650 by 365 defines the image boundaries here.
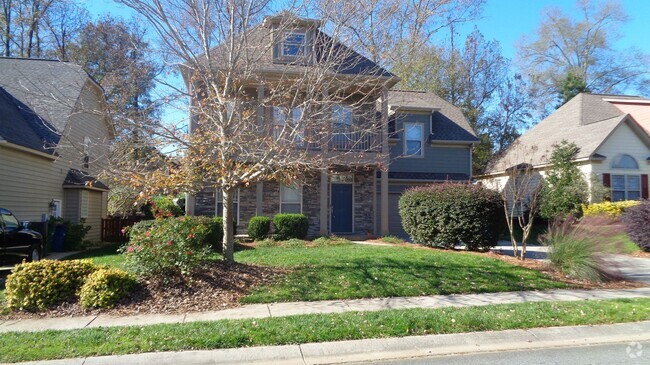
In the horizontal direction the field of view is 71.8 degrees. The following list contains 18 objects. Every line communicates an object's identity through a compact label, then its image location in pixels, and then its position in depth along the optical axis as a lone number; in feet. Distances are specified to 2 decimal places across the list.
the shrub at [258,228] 51.75
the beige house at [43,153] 46.70
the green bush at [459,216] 40.88
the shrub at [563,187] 62.49
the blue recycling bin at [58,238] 50.75
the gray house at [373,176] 55.77
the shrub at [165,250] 26.89
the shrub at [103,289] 24.22
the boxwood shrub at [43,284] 24.18
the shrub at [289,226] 51.75
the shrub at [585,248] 31.45
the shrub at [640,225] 48.26
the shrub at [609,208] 58.65
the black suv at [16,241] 34.96
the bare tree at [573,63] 124.88
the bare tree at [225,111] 29.40
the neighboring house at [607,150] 64.69
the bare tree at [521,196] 37.32
